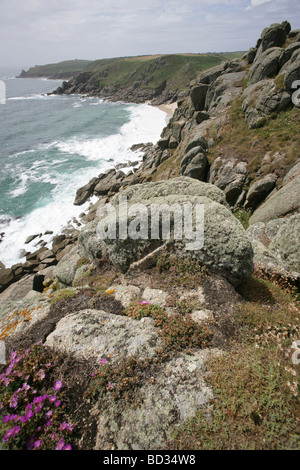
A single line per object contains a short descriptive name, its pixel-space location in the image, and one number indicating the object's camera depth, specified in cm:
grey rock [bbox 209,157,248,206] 1972
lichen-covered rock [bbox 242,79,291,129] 2244
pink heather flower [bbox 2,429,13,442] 384
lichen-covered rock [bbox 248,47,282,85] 2617
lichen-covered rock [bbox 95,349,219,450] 404
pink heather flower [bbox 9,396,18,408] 421
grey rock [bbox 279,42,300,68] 2442
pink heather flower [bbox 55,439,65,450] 390
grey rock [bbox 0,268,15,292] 2284
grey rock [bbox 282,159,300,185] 1620
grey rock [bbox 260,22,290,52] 2933
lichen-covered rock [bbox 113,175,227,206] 972
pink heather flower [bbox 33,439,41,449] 382
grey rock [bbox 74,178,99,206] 3547
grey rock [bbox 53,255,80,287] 1267
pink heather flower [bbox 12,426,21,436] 389
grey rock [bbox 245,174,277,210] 1770
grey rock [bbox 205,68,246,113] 3130
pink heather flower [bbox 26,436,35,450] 387
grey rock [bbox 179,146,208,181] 2333
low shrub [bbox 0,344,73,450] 394
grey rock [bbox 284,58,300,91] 2125
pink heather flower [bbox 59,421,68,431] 408
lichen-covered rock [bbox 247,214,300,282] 813
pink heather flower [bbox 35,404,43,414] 424
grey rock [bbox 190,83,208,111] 3673
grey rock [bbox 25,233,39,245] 2858
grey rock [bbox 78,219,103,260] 1084
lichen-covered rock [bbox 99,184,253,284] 707
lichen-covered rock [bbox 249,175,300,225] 1260
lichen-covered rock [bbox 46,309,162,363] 536
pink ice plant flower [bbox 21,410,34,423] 402
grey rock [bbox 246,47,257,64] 3481
